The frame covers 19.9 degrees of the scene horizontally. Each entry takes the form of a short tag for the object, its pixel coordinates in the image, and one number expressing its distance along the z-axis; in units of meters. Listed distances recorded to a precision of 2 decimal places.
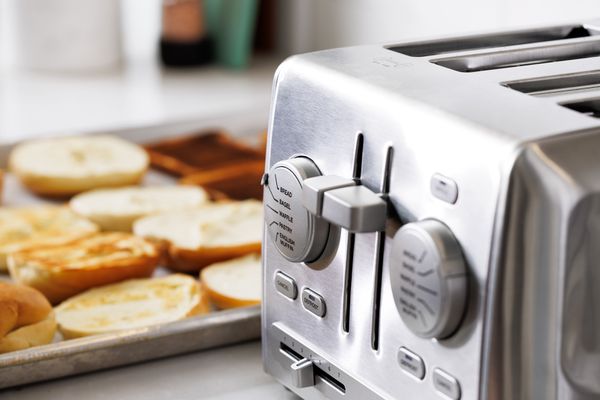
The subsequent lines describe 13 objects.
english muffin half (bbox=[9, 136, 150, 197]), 1.22
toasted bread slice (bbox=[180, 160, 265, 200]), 1.22
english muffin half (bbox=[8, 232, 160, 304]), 1.02
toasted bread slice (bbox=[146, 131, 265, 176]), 1.27
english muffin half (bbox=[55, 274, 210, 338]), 0.97
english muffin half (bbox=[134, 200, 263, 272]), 1.08
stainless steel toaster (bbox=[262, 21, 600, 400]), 0.71
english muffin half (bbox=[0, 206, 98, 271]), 1.08
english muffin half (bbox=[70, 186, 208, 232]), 1.16
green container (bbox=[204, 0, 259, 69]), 1.66
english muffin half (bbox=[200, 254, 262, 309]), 1.01
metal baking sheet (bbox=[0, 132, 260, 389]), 0.90
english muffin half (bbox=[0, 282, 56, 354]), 0.92
